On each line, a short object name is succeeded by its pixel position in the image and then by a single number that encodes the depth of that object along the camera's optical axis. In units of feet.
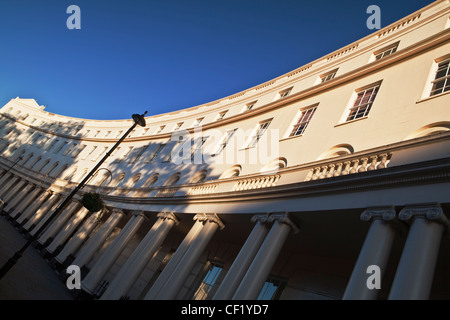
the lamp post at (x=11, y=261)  28.22
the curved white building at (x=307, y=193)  19.67
